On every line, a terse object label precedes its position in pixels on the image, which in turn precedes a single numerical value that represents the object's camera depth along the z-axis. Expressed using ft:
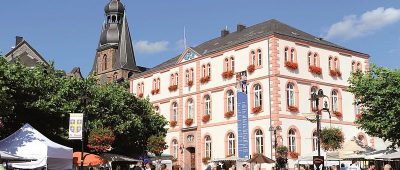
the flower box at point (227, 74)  157.89
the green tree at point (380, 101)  106.42
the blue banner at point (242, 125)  103.19
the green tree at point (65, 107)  99.19
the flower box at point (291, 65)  148.36
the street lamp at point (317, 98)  83.41
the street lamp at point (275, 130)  138.66
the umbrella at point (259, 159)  101.71
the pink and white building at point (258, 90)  146.92
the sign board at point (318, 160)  78.59
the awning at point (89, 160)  98.05
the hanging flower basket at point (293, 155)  144.15
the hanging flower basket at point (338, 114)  155.57
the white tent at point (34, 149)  79.30
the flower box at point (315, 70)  153.89
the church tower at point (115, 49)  256.93
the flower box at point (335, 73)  158.81
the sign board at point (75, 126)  82.12
